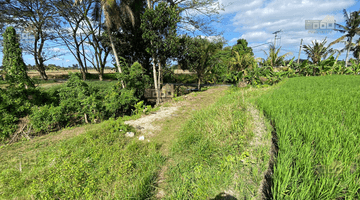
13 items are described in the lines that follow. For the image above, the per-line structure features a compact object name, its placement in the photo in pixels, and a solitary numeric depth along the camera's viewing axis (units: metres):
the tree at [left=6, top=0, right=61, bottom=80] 13.47
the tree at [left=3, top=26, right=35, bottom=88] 6.23
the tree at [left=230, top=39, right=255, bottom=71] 16.33
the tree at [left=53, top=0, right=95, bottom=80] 13.89
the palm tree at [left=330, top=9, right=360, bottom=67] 24.84
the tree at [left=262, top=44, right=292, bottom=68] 13.15
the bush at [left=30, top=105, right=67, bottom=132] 5.53
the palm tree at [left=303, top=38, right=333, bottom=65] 22.50
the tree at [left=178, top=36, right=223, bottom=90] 10.94
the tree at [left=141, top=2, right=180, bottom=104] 8.27
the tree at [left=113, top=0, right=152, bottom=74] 12.67
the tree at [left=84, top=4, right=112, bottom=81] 14.79
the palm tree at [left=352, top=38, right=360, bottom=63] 27.44
